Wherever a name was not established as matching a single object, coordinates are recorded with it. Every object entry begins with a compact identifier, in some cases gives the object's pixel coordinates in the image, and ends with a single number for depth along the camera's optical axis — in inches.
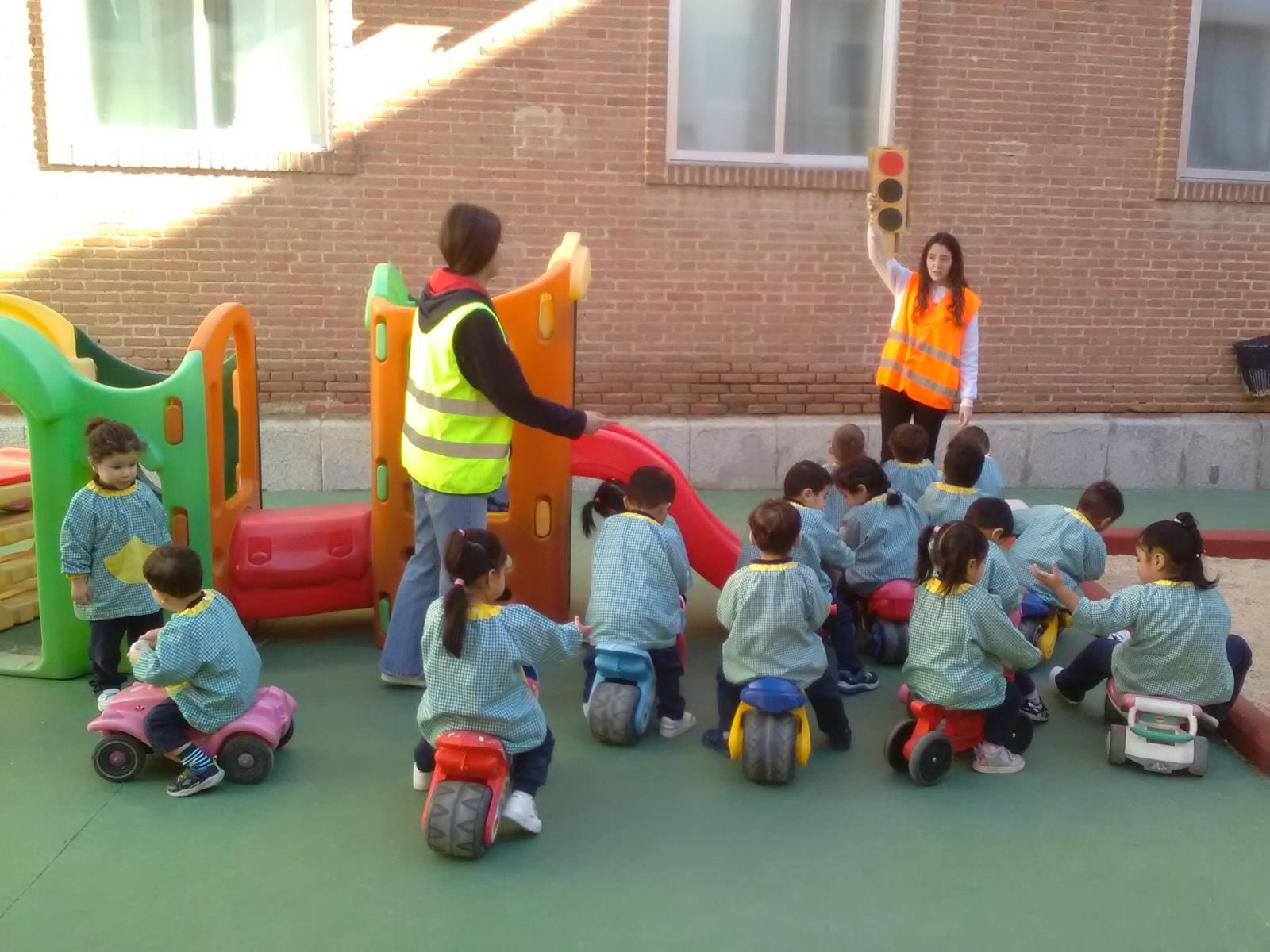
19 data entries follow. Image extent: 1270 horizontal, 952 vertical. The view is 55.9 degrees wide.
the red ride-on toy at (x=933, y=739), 167.9
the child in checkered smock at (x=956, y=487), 224.8
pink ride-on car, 165.0
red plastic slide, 226.2
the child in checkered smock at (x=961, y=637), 168.6
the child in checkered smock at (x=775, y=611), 169.3
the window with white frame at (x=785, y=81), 364.8
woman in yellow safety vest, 175.0
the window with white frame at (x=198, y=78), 339.9
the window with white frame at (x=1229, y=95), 388.5
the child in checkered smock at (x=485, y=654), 145.3
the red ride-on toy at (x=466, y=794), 143.9
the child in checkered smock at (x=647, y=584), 184.2
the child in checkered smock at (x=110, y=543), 186.9
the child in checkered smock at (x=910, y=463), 243.3
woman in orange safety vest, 257.3
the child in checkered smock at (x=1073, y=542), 212.1
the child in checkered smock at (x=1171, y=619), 173.6
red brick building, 338.6
